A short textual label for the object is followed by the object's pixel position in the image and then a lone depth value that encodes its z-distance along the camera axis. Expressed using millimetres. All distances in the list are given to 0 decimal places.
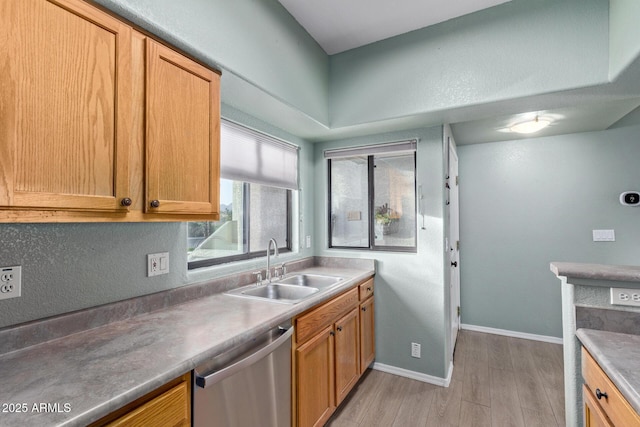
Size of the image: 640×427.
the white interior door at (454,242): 2928
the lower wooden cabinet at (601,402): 963
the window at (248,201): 2045
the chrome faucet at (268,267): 2166
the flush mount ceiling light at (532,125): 2674
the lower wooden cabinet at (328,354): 1683
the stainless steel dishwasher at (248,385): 1102
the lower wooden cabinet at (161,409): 841
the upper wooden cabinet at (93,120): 881
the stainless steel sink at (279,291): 2070
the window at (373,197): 2764
